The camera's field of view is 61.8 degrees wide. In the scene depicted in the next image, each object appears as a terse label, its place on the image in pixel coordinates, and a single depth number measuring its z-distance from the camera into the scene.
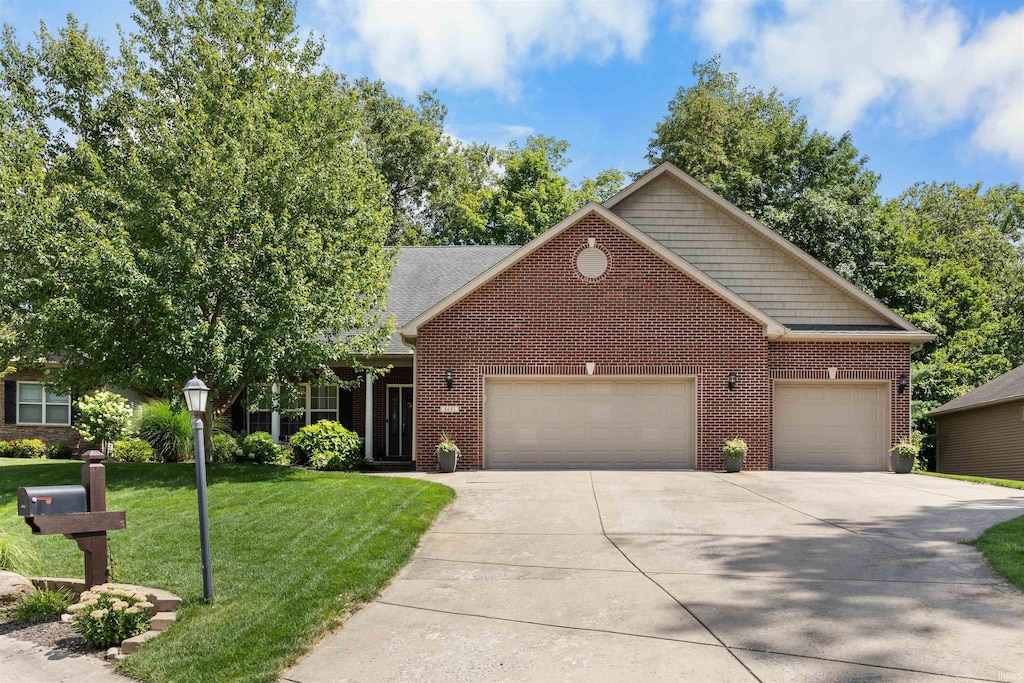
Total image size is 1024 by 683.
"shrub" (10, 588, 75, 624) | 8.33
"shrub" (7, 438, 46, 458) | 22.17
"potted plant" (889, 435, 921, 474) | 18.33
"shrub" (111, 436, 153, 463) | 19.30
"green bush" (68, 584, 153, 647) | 7.35
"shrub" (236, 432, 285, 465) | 19.14
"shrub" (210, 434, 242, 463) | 19.19
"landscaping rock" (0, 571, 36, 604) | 8.51
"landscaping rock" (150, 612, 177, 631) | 7.51
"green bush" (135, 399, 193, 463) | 19.16
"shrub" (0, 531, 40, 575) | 9.20
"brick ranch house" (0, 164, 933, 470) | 17.94
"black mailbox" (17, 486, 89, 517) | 7.96
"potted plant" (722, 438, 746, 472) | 17.64
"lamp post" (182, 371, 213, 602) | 7.84
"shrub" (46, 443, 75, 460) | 22.14
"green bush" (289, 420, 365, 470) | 18.83
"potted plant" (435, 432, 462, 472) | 17.52
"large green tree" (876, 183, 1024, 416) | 27.58
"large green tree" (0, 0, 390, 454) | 14.98
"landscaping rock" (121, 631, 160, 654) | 7.15
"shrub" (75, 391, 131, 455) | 20.81
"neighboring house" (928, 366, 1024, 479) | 21.58
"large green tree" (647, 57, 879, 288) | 26.66
